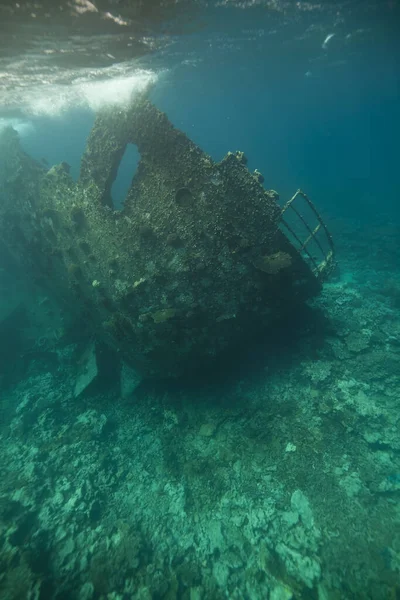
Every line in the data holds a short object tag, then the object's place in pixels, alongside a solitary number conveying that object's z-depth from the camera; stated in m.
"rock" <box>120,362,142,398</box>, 8.54
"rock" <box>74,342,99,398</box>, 9.01
